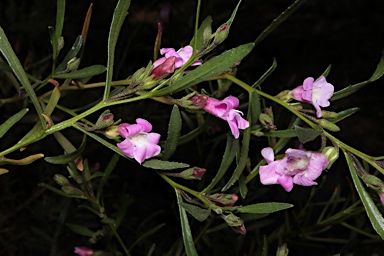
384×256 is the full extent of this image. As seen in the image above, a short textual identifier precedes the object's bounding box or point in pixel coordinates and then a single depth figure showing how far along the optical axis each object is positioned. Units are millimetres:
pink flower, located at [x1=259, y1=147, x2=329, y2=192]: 291
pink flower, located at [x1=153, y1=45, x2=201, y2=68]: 287
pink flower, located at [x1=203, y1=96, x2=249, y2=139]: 284
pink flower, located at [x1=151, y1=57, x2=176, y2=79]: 279
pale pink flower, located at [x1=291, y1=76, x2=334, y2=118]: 299
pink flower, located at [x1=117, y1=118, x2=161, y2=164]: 281
